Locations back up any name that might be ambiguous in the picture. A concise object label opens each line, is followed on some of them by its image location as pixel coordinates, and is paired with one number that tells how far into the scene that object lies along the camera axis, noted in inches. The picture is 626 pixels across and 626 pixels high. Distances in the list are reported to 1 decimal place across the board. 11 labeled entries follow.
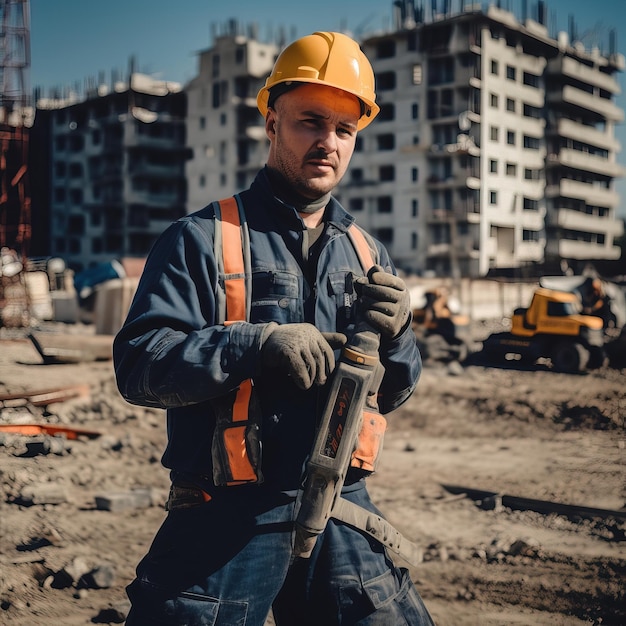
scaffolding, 1137.4
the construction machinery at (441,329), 667.4
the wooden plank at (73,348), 603.0
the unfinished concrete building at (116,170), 2402.8
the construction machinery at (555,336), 625.4
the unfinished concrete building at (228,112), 2124.8
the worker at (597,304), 804.0
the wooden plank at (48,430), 329.1
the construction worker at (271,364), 80.0
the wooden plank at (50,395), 388.8
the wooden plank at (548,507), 244.5
